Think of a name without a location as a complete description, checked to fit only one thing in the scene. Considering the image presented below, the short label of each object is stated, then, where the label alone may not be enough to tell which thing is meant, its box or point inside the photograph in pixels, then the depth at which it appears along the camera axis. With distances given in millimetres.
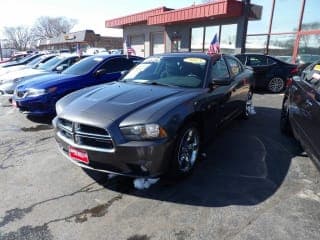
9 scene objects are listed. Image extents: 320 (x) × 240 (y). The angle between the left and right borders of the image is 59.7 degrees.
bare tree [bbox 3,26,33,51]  82625
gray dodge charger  2938
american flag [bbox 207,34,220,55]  6965
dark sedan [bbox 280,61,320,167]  3297
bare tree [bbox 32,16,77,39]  85062
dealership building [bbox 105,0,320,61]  11977
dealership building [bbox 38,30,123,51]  42625
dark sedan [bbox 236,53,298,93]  9742
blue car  6070
